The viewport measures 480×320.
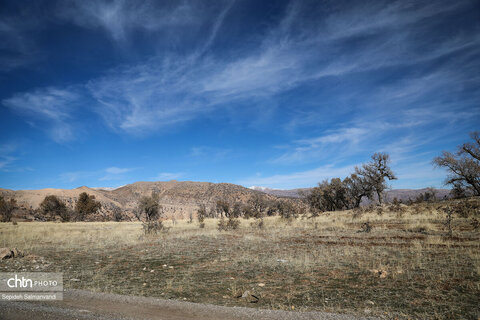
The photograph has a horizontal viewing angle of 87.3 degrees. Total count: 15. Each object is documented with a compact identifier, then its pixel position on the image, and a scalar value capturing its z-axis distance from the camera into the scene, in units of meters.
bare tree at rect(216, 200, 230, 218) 54.32
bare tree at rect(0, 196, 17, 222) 41.39
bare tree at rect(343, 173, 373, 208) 47.16
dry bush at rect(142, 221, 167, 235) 23.41
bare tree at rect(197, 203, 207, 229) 51.82
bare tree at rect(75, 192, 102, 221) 55.52
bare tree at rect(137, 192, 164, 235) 46.19
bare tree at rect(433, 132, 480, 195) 36.25
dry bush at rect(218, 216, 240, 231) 25.56
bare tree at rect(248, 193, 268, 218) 60.12
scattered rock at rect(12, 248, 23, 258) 12.53
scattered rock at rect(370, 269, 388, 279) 8.43
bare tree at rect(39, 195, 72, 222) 51.28
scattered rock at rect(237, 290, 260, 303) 6.71
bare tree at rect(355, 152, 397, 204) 44.53
